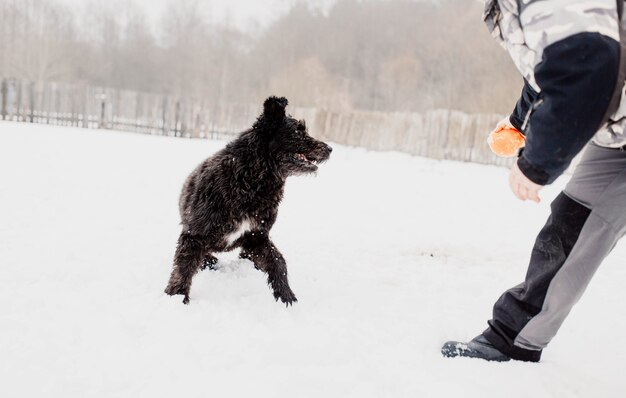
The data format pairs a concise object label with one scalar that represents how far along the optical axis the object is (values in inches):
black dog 122.7
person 61.8
